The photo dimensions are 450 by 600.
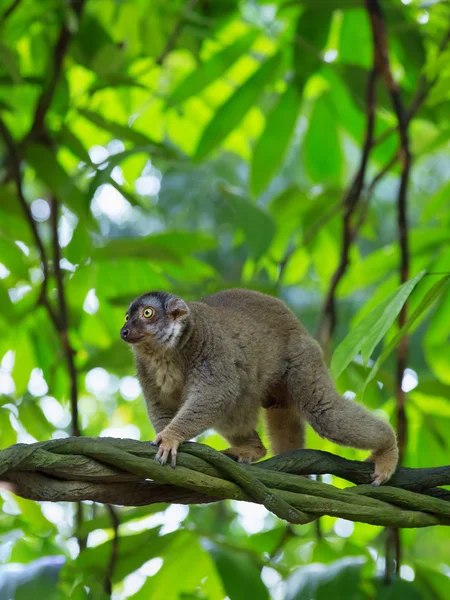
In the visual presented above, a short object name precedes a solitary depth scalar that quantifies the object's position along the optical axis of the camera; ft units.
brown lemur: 20.39
